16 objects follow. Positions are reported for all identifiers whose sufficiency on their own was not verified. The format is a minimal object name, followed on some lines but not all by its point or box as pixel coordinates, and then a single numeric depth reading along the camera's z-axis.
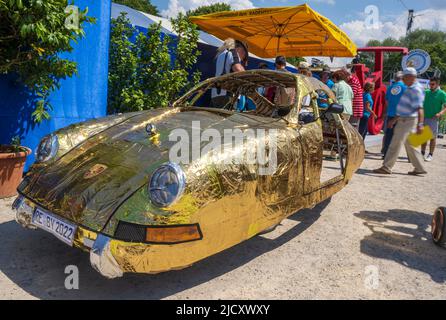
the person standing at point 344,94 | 6.84
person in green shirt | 7.69
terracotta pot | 3.81
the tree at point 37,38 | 3.49
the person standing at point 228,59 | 5.33
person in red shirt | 7.88
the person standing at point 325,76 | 8.81
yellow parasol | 6.78
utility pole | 30.87
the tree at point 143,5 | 36.72
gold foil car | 2.11
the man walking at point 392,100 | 6.95
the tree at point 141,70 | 6.06
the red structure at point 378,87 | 11.19
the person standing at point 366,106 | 8.56
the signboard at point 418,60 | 10.72
